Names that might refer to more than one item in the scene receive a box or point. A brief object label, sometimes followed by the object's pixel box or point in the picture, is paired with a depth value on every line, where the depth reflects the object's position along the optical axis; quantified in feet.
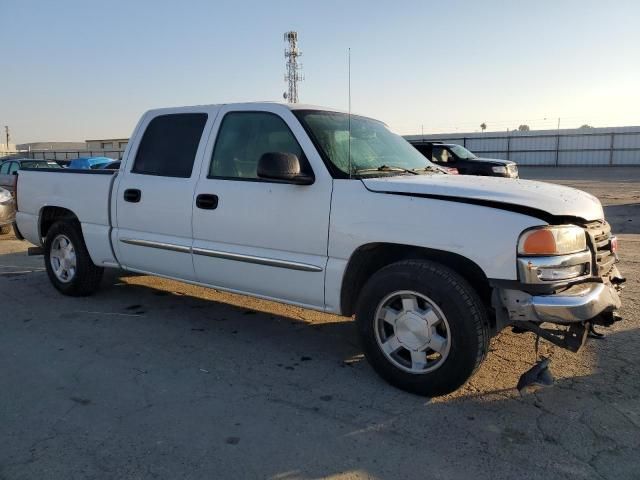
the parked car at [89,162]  53.41
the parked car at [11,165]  50.32
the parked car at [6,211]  36.52
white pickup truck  10.24
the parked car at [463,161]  51.23
